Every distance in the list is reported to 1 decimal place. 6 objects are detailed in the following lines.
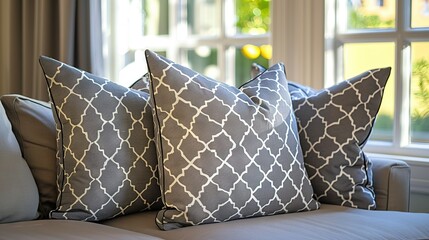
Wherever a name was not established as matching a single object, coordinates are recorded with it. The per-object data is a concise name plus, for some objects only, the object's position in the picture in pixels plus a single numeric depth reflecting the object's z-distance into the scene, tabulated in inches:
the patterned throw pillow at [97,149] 82.1
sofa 78.4
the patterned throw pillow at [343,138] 87.4
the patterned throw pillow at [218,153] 79.2
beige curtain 131.0
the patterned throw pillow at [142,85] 94.1
